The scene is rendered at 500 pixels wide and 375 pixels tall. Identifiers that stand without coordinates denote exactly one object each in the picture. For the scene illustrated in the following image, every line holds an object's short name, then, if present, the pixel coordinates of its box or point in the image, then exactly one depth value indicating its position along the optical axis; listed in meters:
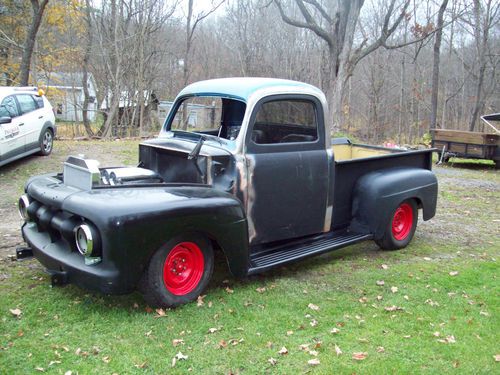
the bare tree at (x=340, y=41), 17.86
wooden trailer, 14.82
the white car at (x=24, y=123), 9.80
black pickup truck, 3.81
